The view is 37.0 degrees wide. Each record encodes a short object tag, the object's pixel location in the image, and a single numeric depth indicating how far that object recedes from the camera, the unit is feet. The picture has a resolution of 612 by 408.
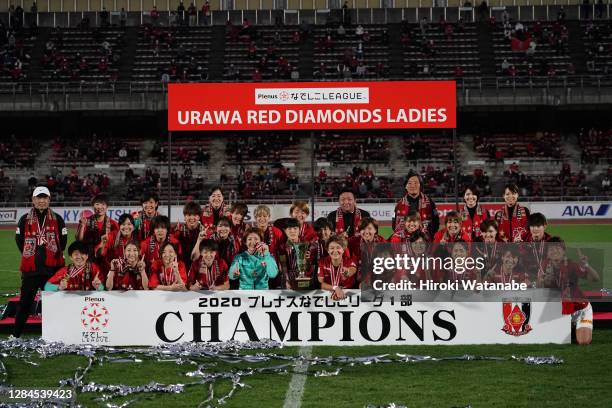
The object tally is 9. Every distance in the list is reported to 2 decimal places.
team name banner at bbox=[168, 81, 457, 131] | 43.98
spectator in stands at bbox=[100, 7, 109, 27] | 161.38
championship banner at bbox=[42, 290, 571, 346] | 33.45
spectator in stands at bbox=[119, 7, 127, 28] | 162.50
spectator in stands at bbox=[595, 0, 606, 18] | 158.61
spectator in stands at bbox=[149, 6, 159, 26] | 161.58
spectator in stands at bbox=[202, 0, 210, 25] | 161.48
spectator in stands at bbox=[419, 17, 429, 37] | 156.83
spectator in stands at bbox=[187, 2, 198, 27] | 160.76
